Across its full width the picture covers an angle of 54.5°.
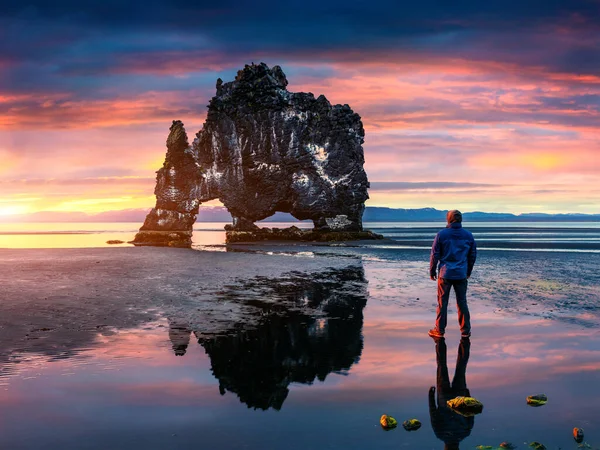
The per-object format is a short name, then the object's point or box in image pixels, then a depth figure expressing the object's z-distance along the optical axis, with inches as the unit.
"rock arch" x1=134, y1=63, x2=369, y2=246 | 3346.5
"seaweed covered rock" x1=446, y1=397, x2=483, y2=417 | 267.9
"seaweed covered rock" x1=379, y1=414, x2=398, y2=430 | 248.1
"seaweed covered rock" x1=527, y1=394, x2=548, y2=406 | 280.0
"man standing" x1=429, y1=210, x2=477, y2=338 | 475.2
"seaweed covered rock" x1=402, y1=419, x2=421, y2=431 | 246.2
